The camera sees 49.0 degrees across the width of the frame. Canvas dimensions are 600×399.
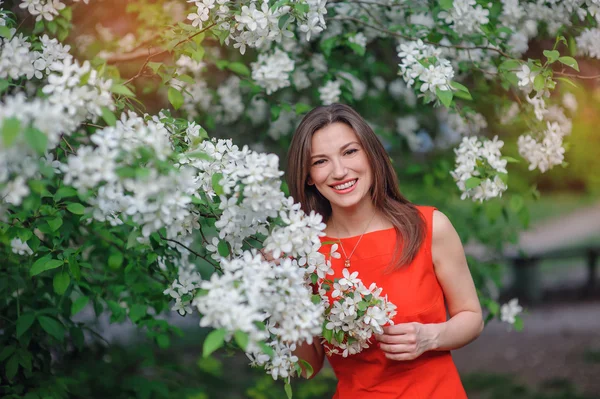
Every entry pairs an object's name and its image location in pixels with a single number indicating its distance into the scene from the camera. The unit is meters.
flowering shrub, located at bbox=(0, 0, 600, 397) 1.59
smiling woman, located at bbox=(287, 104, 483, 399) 2.42
